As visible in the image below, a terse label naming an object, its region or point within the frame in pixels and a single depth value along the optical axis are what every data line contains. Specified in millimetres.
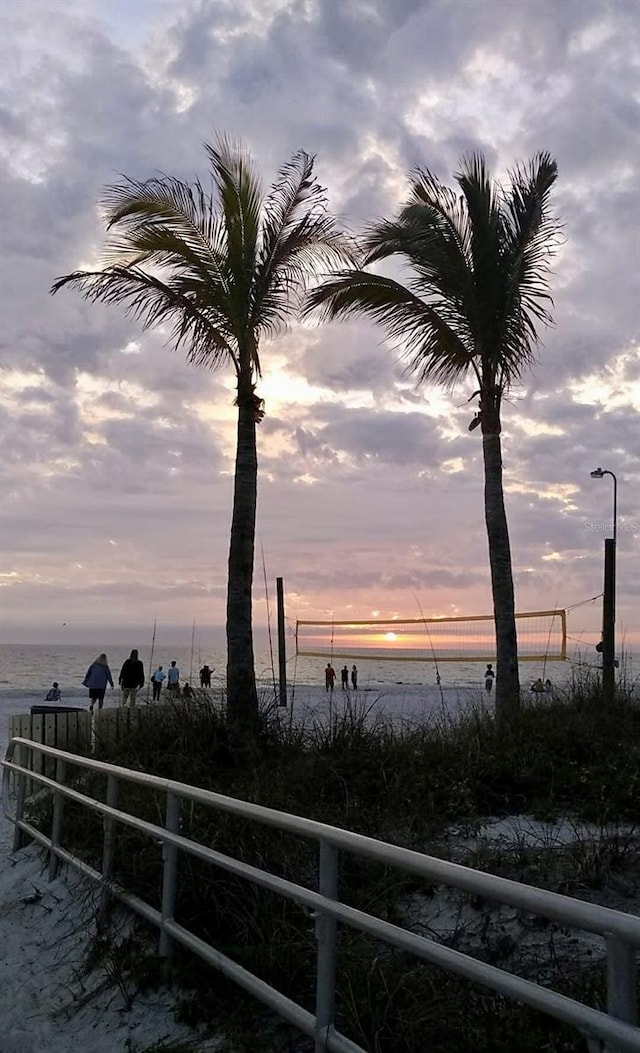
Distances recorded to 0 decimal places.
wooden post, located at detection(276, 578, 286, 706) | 23284
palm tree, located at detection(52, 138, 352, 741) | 11320
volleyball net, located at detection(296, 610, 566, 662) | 34394
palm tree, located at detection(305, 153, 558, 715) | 12711
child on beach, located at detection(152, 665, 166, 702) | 28497
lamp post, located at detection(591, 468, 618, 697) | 14646
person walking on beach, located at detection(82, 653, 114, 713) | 21534
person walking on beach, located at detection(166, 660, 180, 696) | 30791
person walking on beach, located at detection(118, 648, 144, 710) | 19828
